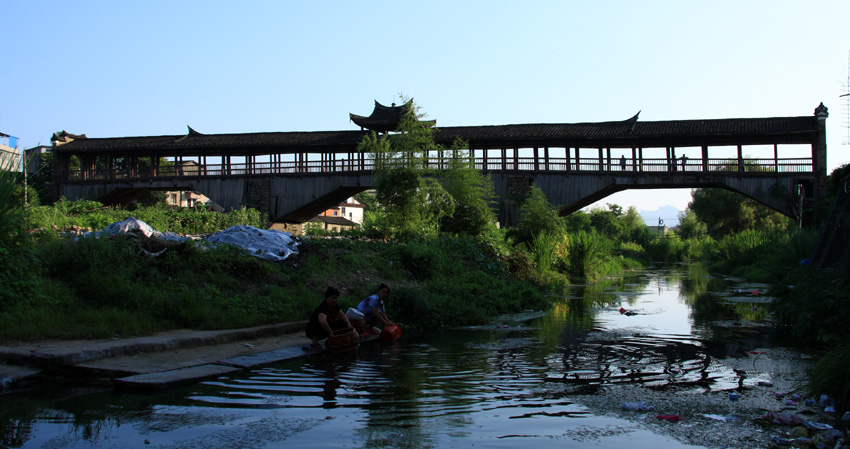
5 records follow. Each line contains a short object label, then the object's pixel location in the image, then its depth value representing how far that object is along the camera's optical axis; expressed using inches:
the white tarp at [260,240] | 448.3
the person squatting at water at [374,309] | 337.4
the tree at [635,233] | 2167.8
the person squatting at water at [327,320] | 297.1
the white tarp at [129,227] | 426.6
